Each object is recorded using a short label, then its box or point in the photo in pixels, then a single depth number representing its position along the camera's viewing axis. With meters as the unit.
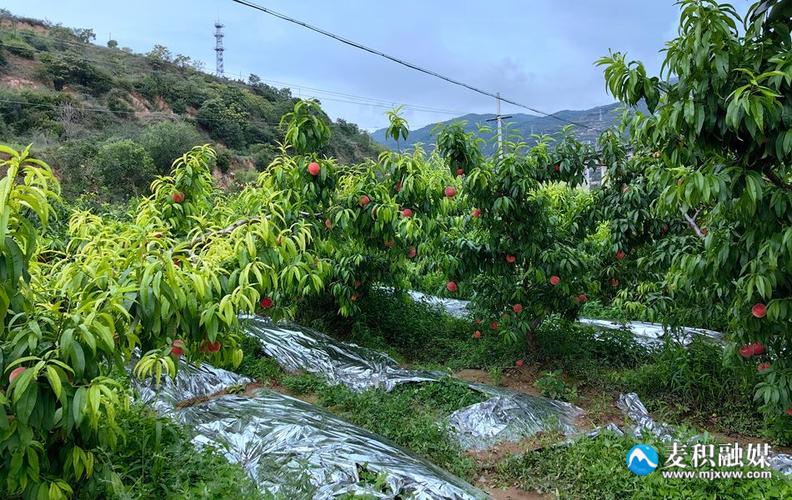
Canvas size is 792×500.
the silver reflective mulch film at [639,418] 3.41
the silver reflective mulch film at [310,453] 2.47
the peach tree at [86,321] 1.50
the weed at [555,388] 4.40
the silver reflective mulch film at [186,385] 3.43
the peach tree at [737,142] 2.13
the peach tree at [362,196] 4.06
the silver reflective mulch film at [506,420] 3.58
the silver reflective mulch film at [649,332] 5.40
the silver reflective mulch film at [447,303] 7.01
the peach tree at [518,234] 4.33
